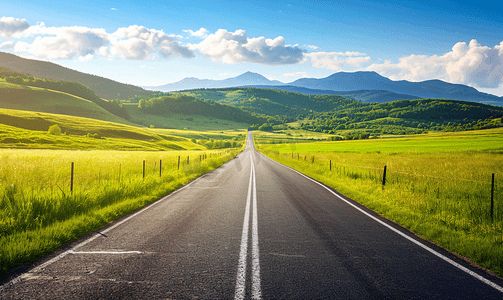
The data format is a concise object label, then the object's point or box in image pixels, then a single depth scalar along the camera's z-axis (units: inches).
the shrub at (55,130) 2727.6
